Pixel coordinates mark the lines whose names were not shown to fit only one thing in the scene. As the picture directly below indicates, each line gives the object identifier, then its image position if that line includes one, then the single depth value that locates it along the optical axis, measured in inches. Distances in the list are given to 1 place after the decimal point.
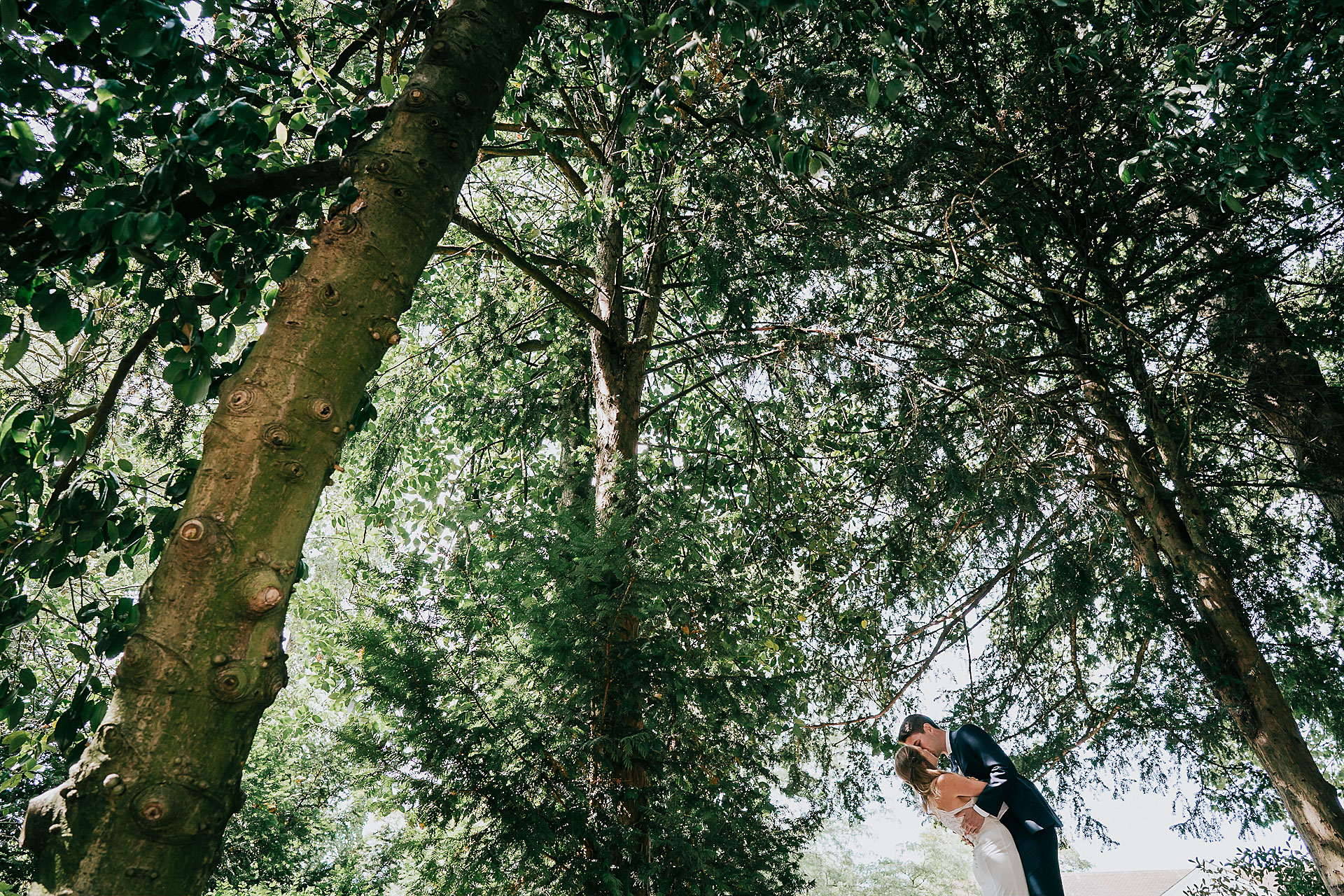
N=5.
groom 145.8
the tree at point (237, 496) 57.6
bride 148.9
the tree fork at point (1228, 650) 206.8
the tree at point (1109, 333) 213.6
